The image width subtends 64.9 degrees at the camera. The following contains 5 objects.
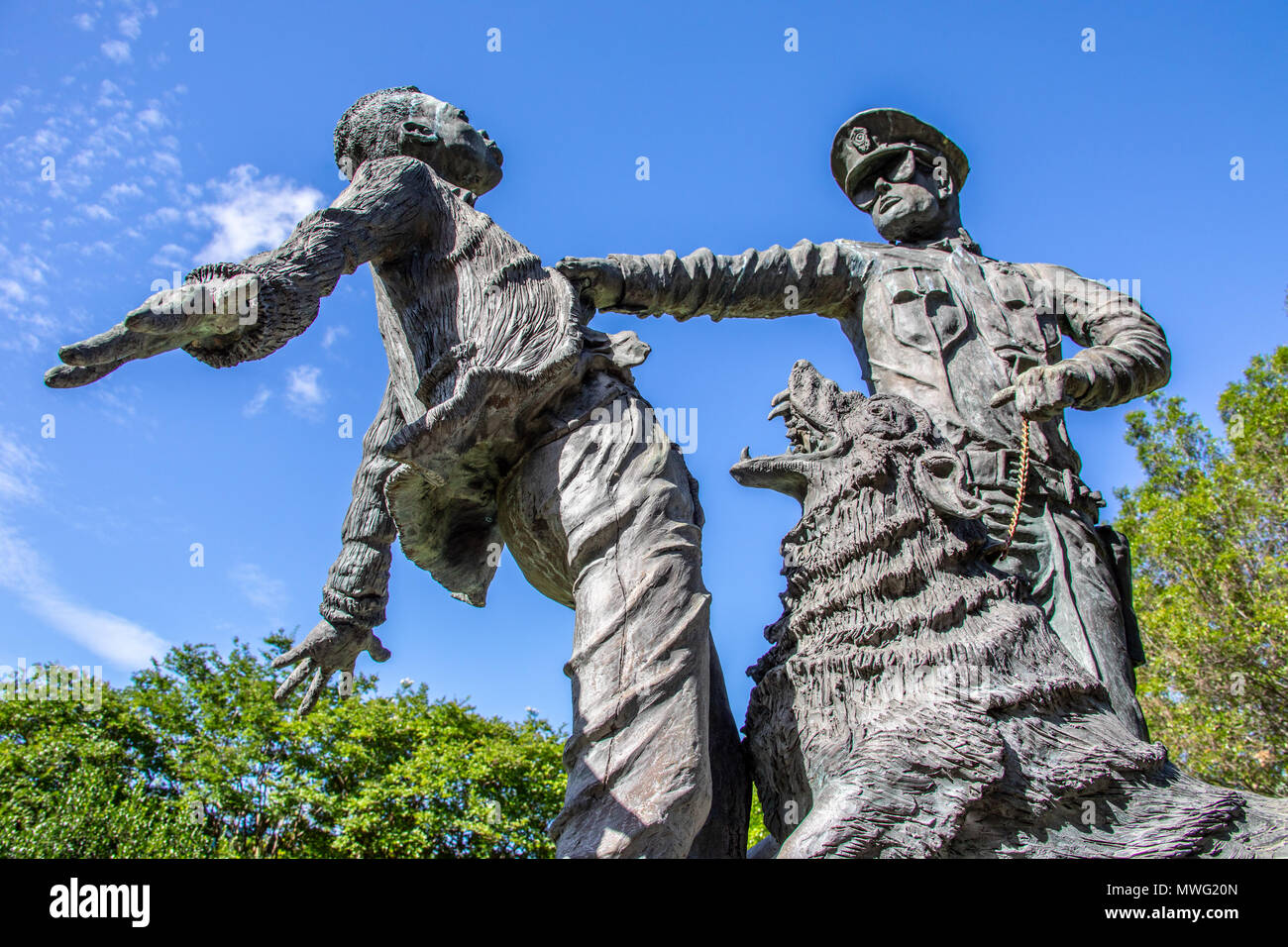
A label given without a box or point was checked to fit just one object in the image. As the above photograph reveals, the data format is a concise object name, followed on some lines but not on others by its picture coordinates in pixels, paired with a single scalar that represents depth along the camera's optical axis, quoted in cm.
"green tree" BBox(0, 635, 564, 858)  1582
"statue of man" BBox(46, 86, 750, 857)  258
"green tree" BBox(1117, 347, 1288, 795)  1241
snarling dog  246
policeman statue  336
